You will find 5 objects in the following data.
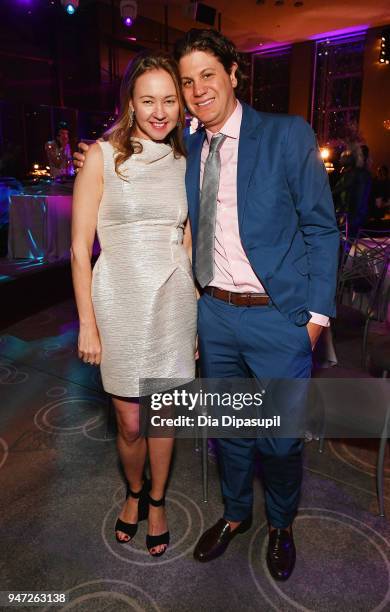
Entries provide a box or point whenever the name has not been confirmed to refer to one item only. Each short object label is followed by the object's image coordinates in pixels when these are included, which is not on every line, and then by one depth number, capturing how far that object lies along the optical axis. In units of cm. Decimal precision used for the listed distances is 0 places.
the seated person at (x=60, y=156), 559
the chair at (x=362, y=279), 317
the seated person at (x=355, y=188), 560
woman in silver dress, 140
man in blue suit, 137
